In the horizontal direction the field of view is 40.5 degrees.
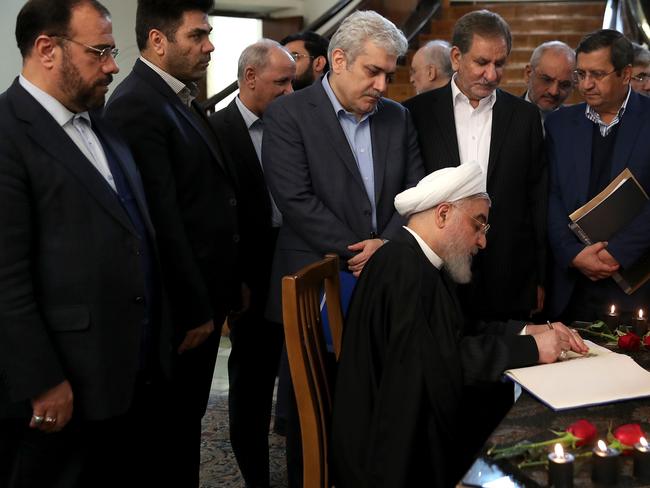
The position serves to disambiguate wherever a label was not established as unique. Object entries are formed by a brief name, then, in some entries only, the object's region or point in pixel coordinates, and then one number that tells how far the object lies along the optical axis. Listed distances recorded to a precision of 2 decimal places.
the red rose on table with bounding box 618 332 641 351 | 2.44
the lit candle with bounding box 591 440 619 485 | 1.56
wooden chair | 2.17
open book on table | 2.00
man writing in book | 2.20
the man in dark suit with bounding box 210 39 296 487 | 3.52
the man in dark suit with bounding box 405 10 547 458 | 3.54
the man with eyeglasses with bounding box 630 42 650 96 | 5.05
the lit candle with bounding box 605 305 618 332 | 2.66
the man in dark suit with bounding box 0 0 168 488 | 2.11
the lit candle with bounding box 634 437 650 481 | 1.58
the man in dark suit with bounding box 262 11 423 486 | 3.18
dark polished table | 1.60
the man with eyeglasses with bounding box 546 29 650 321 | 3.48
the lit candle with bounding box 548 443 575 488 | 1.54
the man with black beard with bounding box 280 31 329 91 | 4.86
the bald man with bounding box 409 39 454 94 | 5.18
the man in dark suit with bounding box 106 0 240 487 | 2.74
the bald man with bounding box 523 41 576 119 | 4.48
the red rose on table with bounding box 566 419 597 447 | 1.71
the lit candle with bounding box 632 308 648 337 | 2.58
